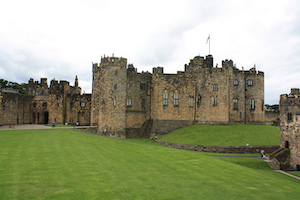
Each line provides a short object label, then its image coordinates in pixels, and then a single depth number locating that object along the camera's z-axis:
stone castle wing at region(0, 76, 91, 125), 45.93
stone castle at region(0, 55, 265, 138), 41.59
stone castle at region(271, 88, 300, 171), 25.73
